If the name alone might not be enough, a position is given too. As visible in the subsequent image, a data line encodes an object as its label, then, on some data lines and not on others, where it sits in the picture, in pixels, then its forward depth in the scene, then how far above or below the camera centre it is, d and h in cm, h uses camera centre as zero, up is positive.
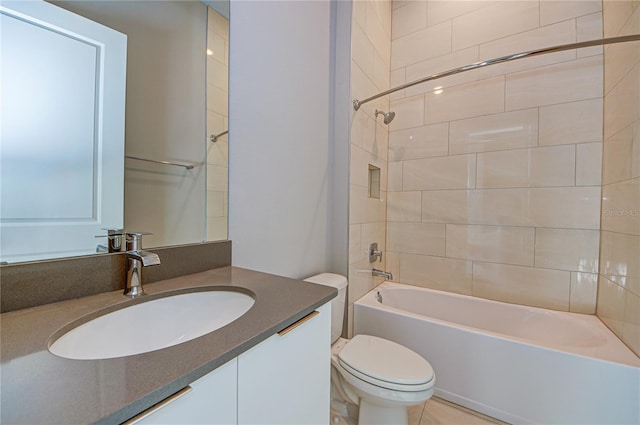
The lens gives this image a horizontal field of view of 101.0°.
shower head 202 +73
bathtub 119 -77
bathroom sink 58 -31
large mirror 84 +33
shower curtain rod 127 +92
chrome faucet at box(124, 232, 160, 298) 71 -15
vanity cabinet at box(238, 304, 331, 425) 55 -41
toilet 110 -73
